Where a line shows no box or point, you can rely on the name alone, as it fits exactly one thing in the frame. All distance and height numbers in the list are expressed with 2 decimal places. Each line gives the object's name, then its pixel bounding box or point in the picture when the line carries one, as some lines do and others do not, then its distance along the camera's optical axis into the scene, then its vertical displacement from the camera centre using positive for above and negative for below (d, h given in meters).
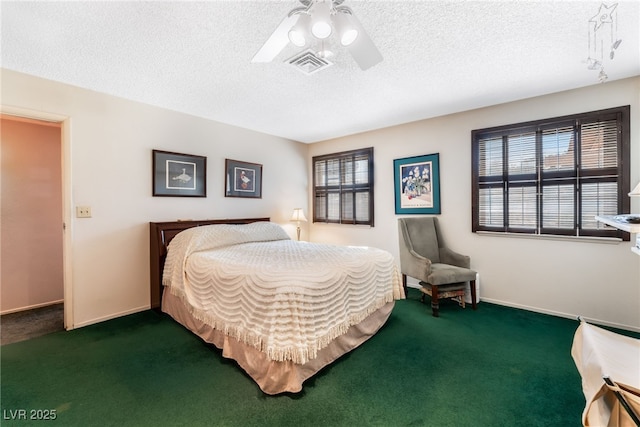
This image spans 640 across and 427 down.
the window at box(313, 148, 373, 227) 4.53 +0.44
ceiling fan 1.40 +1.03
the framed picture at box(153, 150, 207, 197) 3.30 +0.50
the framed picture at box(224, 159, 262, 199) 4.01 +0.52
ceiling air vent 2.14 +1.24
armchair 3.07 -0.65
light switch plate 2.76 +0.03
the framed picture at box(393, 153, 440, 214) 3.81 +0.40
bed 1.75 -0.65
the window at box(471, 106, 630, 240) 2.71 +0.39
